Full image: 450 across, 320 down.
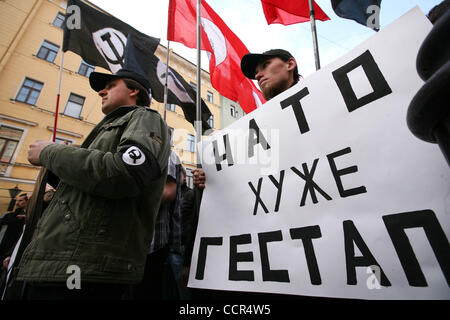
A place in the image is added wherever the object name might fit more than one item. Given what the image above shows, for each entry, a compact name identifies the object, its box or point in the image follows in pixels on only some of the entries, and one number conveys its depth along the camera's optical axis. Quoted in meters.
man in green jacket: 0.82
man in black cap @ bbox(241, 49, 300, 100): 1.51
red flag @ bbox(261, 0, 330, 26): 2.41
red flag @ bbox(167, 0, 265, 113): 3.15
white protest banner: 0.63
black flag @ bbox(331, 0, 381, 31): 2.05
